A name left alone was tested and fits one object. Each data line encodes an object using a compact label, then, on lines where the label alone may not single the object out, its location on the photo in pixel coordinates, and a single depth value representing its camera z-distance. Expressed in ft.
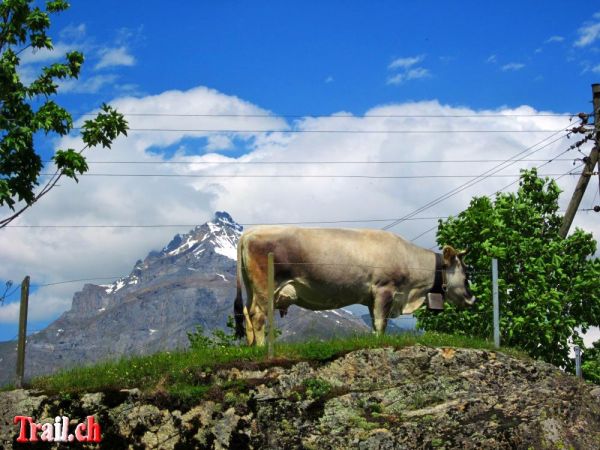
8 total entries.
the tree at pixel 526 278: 111.65
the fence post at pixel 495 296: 83.30
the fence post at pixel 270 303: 74.08
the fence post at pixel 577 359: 123.44
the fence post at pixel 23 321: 75.87
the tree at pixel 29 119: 93.76
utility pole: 118.32
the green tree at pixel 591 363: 128.26
